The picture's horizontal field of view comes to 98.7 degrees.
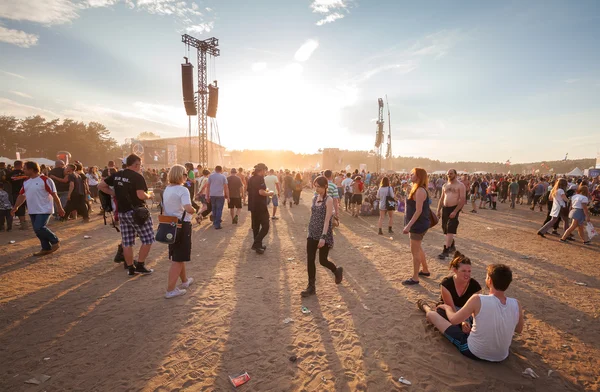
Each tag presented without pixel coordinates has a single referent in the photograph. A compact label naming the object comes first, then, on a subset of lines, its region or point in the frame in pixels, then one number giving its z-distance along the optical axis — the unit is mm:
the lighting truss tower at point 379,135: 37625
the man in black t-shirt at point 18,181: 8180
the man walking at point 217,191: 8328
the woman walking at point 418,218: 4348
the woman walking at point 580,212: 7113
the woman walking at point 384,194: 8250
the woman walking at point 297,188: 14062
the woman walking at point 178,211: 3703
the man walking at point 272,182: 10016
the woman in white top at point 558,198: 7488
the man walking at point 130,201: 4387
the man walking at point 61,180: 8930
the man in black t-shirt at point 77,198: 9117
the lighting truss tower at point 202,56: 18969
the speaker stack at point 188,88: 18172
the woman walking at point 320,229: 3823
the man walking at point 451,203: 5594
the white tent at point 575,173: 38141
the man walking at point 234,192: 8930
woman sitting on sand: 3088
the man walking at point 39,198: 5559
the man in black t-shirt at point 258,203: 6117
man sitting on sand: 2529
